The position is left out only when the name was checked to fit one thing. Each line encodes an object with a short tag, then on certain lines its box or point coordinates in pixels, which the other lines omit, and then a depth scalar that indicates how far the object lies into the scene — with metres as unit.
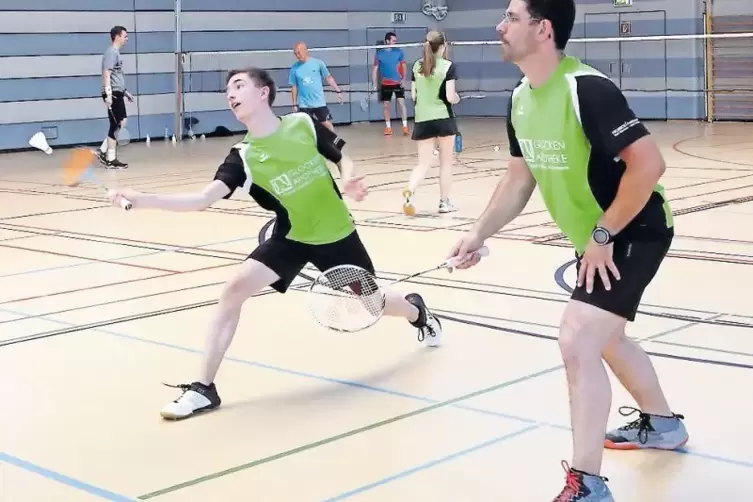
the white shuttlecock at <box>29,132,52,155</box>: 6.82
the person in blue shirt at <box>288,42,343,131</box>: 19.80
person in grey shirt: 17.53
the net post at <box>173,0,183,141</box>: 22.95
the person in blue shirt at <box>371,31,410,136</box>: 24.92
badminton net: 24.75
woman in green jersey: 11.84
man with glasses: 3.81
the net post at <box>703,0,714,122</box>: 24.95
